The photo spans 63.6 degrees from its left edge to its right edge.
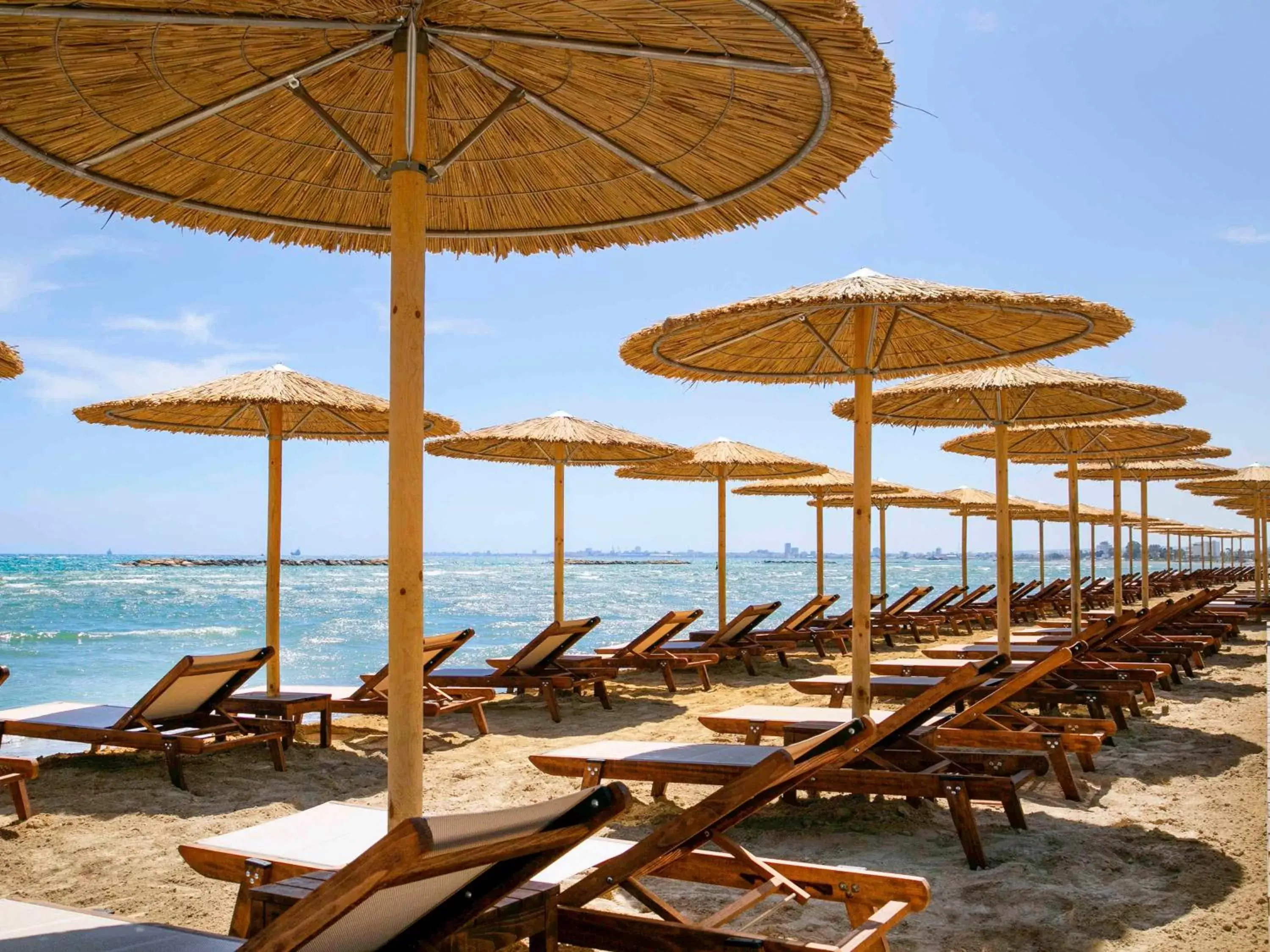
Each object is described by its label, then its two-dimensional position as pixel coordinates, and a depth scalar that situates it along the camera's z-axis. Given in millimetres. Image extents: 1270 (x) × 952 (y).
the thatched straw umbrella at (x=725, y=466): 11141
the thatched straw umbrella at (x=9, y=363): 4328
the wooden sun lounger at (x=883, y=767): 3811
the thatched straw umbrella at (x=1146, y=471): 14664
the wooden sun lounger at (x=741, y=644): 9789
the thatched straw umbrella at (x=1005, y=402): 7219
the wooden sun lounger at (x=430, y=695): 6449
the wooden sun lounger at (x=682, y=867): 2326
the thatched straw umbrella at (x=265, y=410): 6172
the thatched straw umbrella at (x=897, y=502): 15922
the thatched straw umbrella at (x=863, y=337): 4395
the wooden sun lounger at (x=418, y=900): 1468
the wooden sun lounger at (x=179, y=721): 5156
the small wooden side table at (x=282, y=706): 6008
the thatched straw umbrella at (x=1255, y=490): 16281
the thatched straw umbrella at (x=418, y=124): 2467
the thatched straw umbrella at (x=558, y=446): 9125
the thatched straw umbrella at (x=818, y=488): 13695
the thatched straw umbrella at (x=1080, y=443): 10414
